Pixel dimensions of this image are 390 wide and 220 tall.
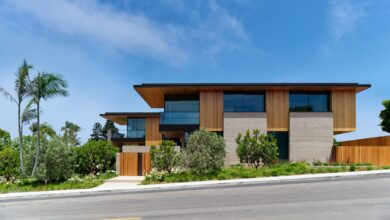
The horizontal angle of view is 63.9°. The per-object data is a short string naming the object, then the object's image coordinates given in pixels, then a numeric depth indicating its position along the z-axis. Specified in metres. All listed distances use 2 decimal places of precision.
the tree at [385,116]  40.44
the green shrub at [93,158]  21.88
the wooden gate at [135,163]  22.89
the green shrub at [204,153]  18.22
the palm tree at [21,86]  20.60
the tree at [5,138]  30.30
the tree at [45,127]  44.21
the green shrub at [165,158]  19.33
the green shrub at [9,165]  20.03
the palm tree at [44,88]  20.83
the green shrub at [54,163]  17.61
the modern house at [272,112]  26.12
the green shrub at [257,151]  20.55
